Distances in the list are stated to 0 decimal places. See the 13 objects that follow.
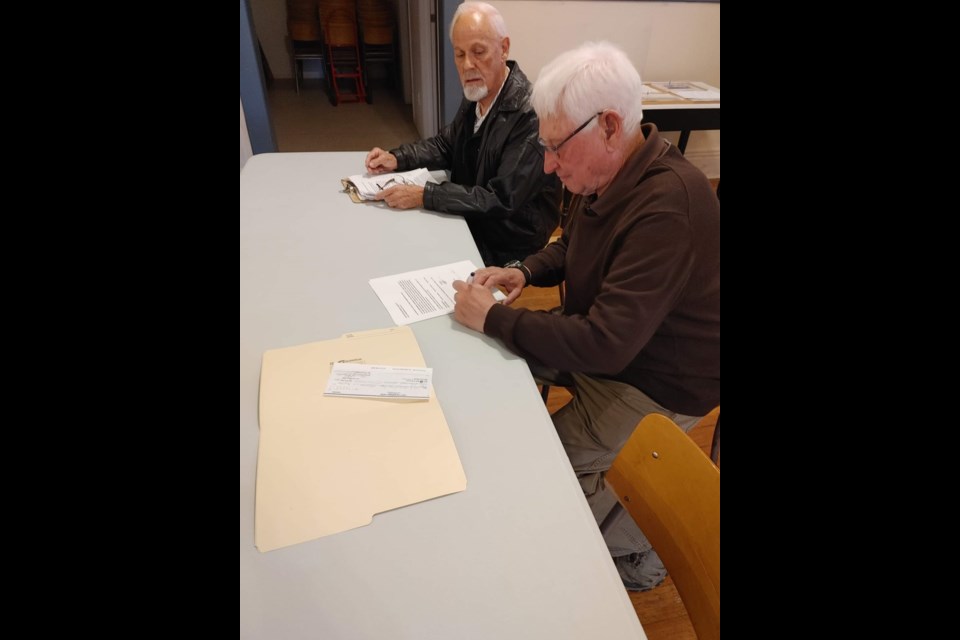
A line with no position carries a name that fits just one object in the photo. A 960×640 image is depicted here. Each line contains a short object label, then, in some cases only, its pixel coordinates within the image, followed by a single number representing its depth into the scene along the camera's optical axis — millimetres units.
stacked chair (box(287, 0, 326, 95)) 5129
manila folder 710
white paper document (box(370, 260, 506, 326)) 1142
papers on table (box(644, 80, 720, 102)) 3203
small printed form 905
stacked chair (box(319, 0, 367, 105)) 4809
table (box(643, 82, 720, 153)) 3037
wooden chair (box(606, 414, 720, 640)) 701
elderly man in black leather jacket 1623
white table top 603
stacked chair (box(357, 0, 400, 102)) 4883
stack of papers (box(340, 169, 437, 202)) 1707
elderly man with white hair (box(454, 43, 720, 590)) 985
